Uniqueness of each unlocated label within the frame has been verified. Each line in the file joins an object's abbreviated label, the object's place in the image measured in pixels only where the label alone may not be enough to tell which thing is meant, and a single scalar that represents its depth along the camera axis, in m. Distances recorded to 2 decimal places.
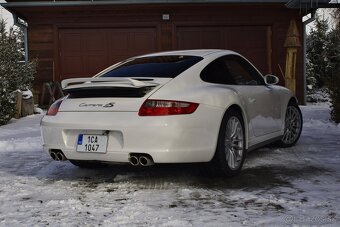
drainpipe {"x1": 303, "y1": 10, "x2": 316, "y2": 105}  14.31
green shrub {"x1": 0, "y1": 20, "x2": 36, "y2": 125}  10.27
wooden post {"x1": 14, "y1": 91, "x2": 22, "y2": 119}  10.87
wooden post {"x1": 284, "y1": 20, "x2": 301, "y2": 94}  12.65
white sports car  4.04
